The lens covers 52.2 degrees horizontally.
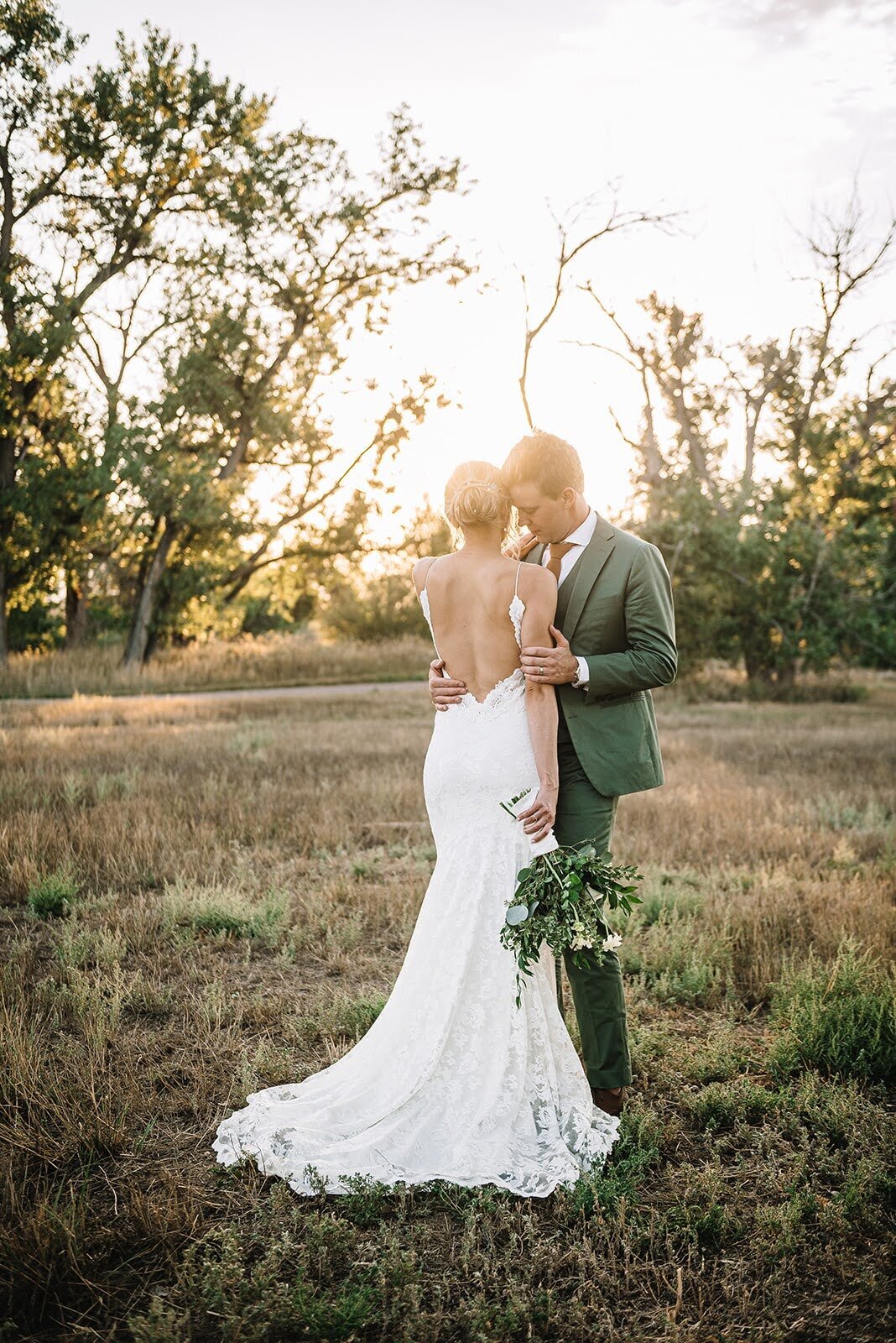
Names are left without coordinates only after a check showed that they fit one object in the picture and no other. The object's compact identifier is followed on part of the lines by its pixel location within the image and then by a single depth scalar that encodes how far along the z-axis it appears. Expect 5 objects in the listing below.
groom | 3.80
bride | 3.64
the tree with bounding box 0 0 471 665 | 24.27
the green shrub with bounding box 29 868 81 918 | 6.60
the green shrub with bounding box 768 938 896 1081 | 4.36
